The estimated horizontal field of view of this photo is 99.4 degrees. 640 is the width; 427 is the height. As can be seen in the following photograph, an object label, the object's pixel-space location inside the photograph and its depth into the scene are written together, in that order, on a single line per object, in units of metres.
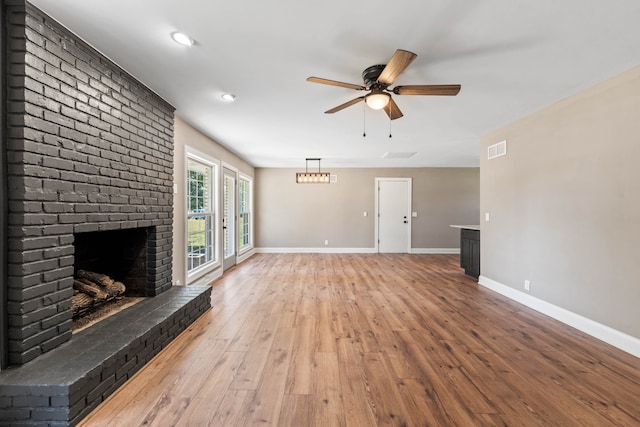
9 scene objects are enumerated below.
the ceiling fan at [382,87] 2.06
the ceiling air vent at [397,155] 5.83
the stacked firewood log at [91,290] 2.22
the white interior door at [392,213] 7.62
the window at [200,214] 4.04
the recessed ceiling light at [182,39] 1.88
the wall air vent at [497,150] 3.90
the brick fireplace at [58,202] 1.56
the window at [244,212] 6.56
